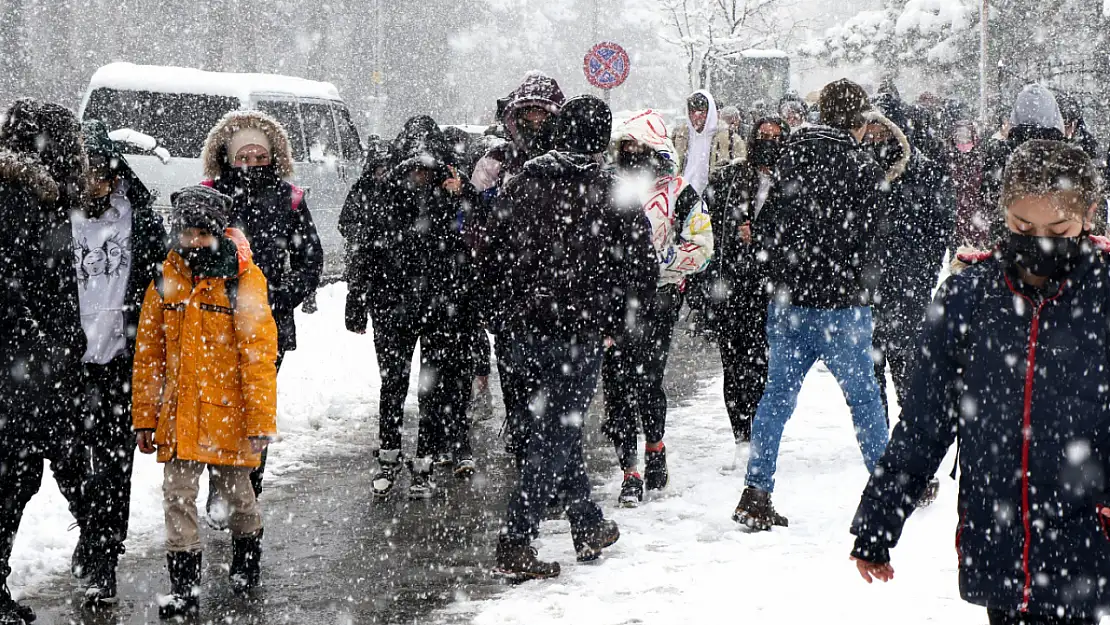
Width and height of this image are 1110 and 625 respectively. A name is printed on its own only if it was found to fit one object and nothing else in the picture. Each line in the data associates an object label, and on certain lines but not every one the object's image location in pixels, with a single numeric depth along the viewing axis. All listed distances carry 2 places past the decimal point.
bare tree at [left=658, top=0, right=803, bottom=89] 30.63
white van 14.30
